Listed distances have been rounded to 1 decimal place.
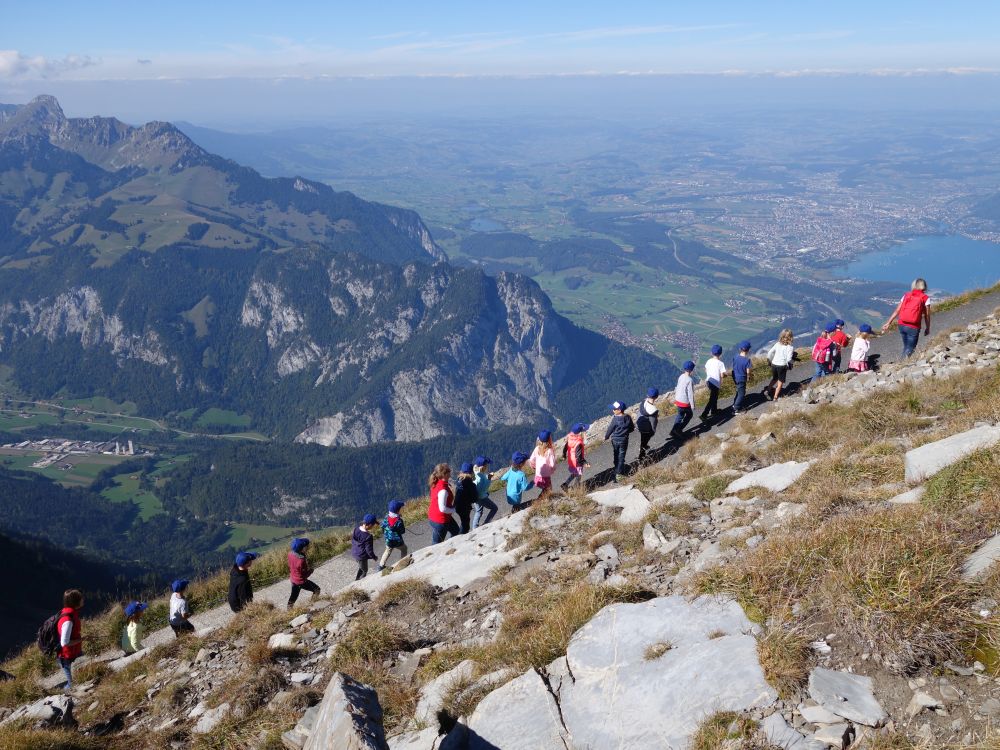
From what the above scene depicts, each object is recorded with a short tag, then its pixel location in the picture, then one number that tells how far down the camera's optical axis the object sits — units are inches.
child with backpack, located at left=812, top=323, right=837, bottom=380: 885.2
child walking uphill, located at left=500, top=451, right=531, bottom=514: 682.8
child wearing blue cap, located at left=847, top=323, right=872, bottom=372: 839.1
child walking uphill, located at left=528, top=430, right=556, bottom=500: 682.2
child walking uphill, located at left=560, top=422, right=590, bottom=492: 693.9
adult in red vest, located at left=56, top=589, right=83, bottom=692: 542.9
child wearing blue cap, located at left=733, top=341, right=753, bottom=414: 839.1
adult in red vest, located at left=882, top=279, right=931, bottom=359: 800.9
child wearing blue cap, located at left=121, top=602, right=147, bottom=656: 599.7
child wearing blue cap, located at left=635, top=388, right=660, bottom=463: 750.5
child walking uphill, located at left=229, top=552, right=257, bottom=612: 610.5
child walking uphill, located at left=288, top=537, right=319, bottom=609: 613.0
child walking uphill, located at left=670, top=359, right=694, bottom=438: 778.2
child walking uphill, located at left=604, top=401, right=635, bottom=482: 687.1
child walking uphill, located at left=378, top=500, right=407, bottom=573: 670.5
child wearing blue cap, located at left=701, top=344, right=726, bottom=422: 832.3
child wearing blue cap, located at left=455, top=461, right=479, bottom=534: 702.5
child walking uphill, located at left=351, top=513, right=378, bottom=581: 662.5
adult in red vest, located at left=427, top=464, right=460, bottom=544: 668.1
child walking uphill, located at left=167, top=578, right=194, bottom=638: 612.4
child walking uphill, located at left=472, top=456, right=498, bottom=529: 707.8
